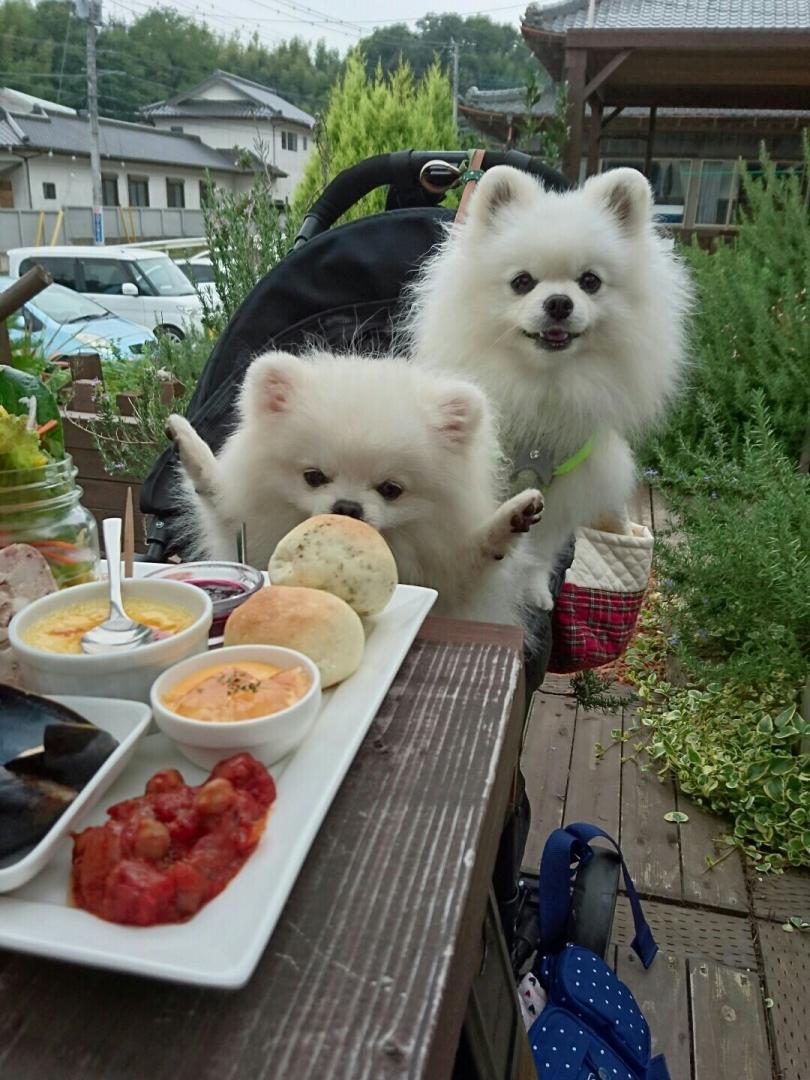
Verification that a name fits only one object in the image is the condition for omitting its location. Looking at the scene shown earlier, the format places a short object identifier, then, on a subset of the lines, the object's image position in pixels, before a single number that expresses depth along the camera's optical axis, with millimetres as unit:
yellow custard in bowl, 764
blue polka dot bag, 1263
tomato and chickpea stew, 536
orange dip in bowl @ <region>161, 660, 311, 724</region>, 679
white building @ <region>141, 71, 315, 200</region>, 35500
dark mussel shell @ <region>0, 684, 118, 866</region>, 558
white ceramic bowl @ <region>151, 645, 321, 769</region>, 655
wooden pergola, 5586
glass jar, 890
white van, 10844
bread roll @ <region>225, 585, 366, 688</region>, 811
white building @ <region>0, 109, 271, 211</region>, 25547
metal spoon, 765
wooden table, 470
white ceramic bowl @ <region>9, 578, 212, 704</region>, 719
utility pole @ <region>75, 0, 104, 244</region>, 19484
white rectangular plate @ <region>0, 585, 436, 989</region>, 497
